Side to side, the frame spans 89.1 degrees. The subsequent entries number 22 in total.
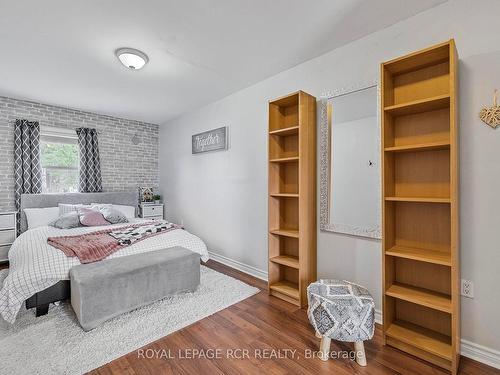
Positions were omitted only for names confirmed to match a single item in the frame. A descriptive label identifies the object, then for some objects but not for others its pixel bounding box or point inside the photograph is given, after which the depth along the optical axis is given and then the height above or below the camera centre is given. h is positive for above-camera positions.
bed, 1.99 -0.70
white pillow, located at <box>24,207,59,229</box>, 3.70 -0.43
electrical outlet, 1.74 -0.72
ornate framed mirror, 2.21 +0.22
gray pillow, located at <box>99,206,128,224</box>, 3.77 -0.42
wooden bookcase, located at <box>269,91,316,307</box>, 2.46 -0.11
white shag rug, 1.69 -1.16
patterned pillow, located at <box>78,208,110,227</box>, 3.55 -0.44
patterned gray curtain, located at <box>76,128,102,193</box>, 4.46 +0.44
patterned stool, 1.68 -0.90
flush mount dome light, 2.46 +1.28
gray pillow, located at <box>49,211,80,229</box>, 3.45 -0.48
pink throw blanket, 2.38 -0.59
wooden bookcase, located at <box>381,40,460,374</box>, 1.73 -0.15
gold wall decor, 1.65 +0.46
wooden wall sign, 3.81 +0.73
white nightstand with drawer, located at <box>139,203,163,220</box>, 4.98 -0.49
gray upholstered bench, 2.05 -0.86
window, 4.21 +0.47
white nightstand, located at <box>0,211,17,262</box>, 3.62 -0.64
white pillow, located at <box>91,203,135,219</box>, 4.38 -0.41
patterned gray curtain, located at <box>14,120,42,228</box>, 3.89 +0.46
